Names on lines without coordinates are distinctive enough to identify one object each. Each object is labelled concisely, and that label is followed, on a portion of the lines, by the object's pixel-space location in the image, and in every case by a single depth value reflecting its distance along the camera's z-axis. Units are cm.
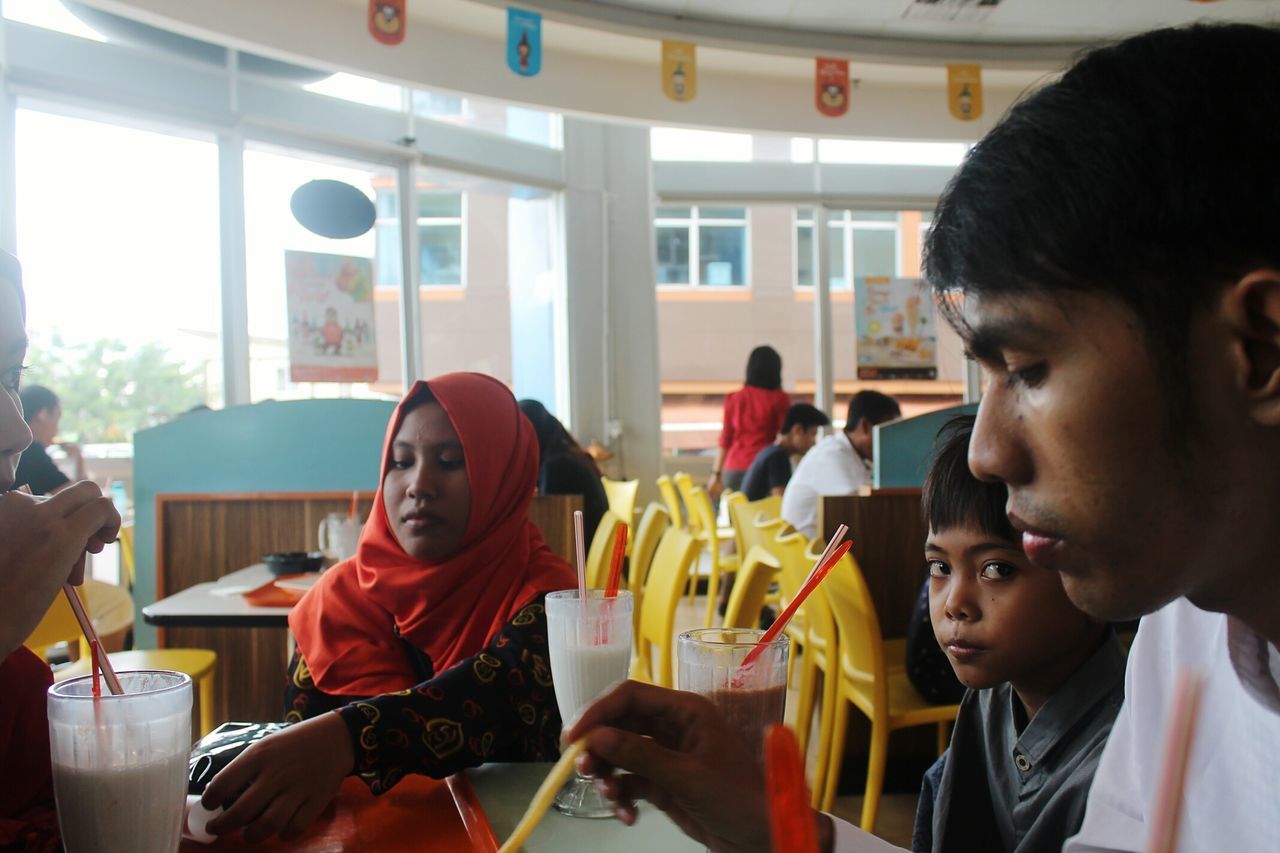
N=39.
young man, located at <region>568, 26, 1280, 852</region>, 54
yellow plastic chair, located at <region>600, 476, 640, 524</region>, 382
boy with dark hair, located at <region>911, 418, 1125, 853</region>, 121
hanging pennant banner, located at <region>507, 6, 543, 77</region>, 521
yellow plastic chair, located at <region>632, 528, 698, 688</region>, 230
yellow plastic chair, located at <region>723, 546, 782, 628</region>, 214
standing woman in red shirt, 634
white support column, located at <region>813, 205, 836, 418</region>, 757
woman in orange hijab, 126
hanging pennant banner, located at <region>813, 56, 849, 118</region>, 626
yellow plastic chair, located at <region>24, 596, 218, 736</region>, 258
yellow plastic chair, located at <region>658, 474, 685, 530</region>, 548
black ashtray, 272
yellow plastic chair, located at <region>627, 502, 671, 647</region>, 358
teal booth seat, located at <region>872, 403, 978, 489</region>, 339
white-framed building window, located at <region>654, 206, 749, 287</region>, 753
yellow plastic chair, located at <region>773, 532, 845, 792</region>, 253
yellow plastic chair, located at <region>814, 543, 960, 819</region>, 231
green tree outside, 450
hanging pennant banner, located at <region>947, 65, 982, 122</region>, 636
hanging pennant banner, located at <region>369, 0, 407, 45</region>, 463
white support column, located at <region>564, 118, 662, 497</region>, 707
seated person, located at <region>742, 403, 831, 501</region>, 546
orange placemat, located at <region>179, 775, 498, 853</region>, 88
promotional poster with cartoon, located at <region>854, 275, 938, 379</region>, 751
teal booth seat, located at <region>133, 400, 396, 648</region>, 329
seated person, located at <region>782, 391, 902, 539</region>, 412
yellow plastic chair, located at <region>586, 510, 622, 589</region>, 300
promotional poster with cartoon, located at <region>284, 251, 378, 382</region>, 527
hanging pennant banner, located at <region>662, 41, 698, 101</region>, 574
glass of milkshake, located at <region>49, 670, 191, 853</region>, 75
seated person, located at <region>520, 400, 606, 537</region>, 366
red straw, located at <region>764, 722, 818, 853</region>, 35
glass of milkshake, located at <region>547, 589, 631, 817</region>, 108
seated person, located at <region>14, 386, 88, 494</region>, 362
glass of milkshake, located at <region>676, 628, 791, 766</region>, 89
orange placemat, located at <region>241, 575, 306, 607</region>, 229
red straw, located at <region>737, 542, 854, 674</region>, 90
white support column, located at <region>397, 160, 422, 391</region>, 594
